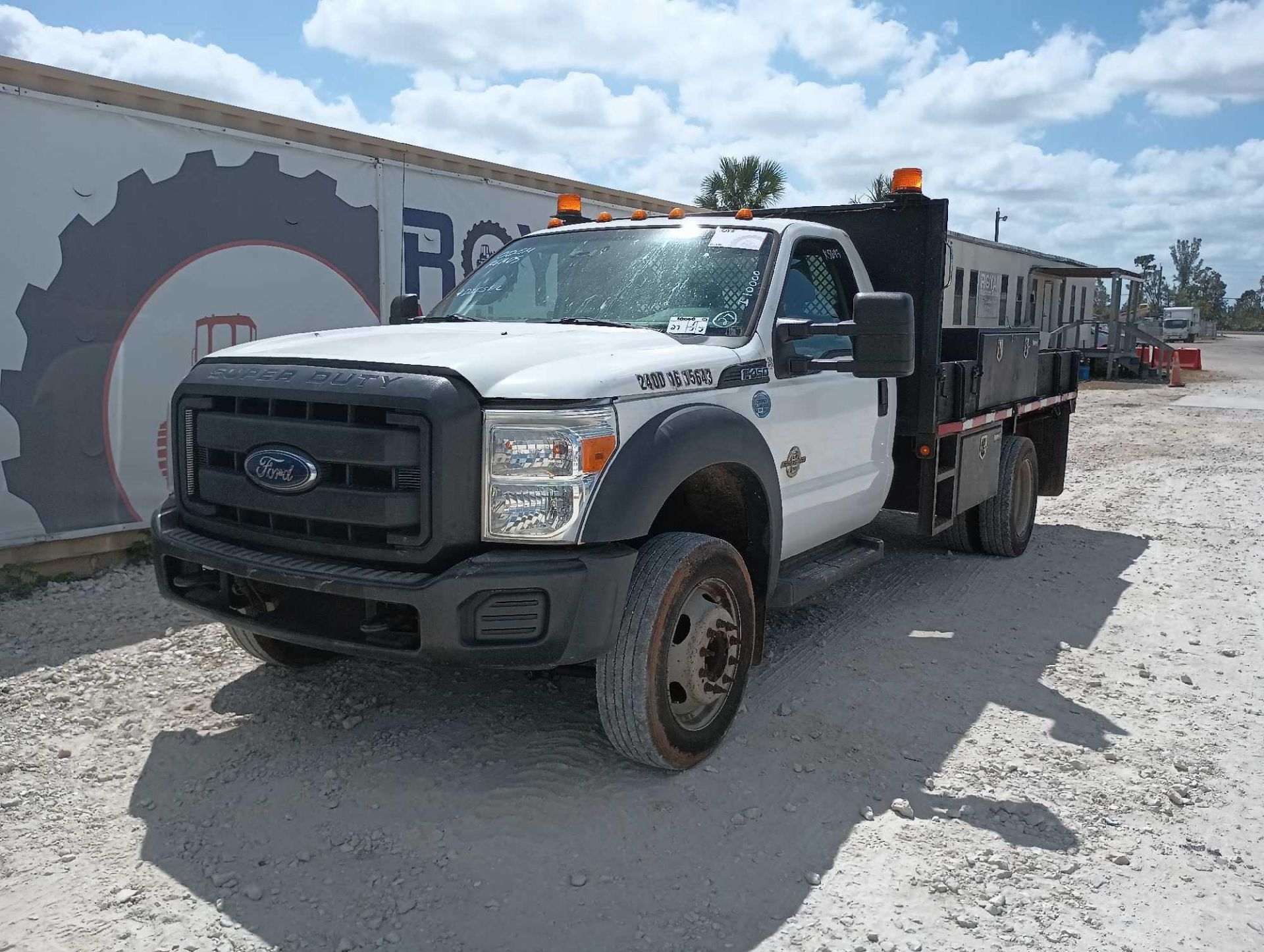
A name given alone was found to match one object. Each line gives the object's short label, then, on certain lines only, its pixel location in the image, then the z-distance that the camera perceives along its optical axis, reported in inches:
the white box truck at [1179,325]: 2375.7
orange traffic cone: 1045.8
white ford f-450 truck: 127.9
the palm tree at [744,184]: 1061.1
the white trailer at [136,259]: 235.0
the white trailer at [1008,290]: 957.2
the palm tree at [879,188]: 1186.6
